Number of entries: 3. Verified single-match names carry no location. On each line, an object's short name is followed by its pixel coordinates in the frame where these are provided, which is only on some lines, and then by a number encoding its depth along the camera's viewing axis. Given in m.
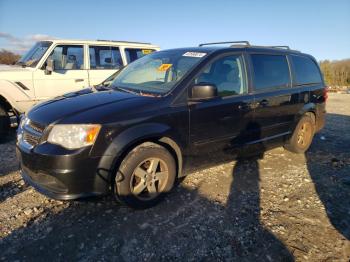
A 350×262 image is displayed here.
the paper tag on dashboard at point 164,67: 3.98
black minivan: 2.91
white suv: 6.16
